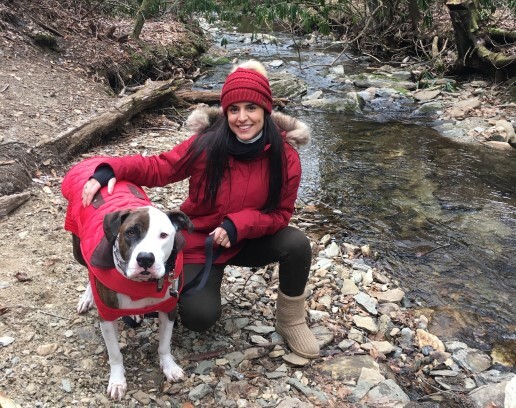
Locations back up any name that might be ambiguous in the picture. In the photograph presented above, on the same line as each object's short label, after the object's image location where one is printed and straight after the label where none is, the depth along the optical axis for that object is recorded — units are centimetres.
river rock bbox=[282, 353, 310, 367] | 297
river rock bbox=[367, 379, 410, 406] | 273
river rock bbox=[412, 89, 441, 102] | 969
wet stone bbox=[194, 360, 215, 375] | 283
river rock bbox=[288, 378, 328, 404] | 272
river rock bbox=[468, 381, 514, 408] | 264
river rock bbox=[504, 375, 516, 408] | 235
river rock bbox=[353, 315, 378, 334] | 343
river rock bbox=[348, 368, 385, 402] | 276
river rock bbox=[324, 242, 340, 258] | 445
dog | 217
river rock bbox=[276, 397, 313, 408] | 262
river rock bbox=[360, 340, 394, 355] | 322
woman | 275
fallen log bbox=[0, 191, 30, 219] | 400
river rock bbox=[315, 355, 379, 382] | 292
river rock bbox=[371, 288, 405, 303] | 385
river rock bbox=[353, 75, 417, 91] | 1056
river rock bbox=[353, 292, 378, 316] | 364
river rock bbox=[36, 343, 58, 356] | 276
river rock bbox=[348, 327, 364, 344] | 330
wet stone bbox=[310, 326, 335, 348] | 321
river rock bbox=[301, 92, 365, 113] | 905
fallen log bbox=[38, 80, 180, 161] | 505
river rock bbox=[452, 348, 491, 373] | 319
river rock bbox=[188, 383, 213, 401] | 265
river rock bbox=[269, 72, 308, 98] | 977
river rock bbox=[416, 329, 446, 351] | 336
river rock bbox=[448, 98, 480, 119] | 845
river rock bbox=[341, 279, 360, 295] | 385
